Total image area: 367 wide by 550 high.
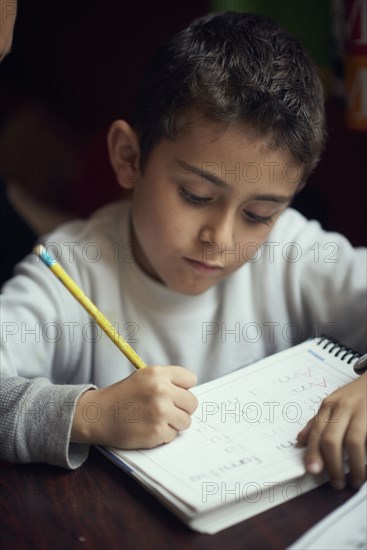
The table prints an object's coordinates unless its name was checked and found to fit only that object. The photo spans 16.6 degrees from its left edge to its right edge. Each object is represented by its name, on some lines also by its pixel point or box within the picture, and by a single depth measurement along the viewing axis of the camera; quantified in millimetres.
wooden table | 764
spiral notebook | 779
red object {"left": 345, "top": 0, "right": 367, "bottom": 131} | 1089
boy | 838
